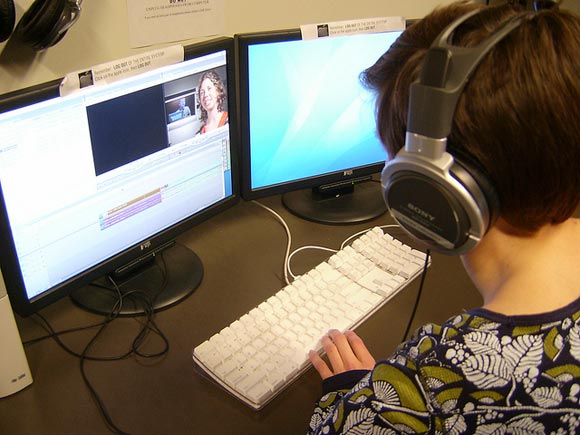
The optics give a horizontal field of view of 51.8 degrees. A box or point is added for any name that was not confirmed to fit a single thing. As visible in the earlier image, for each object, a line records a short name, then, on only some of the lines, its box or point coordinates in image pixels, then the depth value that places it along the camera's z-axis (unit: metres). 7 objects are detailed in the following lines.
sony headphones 0.55
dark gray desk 0.81
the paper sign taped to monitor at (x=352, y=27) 1.09
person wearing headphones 0.56
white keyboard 0.86
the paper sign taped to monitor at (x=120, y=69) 0.80
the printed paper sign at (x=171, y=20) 1.09
